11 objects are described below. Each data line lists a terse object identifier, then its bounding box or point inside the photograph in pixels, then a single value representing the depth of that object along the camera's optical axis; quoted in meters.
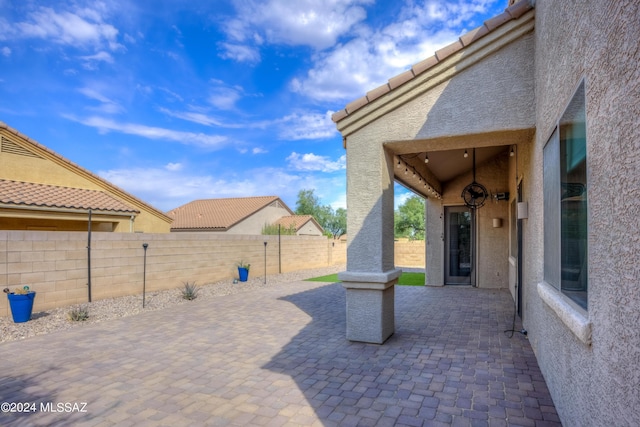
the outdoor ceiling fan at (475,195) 11.01
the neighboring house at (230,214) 32.41
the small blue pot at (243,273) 14.77
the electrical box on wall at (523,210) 6.08
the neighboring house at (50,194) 12.08
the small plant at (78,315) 7.81
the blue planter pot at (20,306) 7.32
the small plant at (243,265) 15.03
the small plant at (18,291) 7.46
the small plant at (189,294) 10.66
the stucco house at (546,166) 1.83
